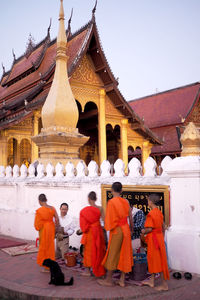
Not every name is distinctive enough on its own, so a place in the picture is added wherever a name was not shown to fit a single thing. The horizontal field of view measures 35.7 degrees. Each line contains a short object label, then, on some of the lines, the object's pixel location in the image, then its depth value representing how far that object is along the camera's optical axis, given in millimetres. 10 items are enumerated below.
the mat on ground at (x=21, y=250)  5078
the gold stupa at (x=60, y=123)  6914
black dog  3514
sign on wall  4184
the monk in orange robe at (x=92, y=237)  3703
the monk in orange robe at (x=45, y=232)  4039
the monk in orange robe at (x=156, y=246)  3277
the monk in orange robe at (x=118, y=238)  3382
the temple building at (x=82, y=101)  11102
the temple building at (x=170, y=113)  15297
